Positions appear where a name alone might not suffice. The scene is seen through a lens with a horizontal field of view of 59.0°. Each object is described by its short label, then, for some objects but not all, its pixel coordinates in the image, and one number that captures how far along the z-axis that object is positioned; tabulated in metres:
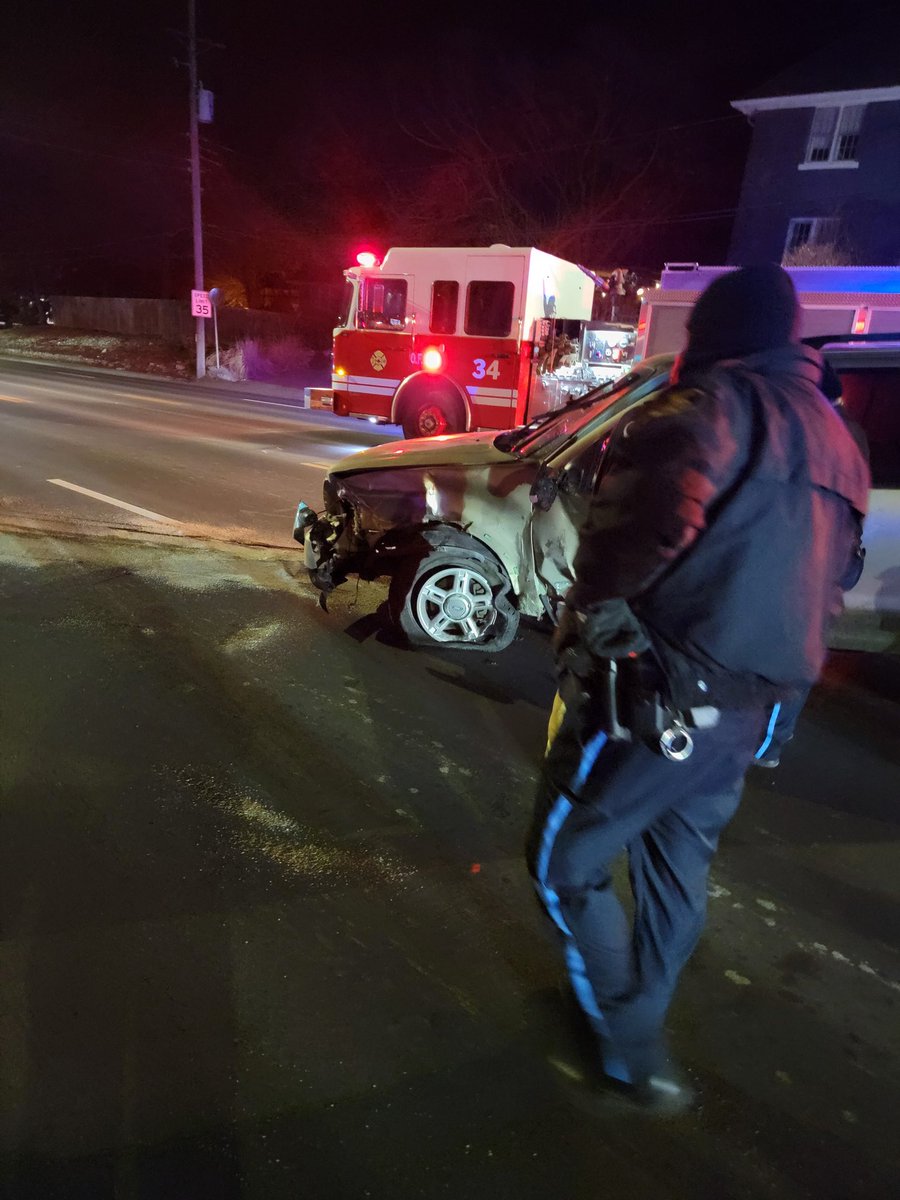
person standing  1.64
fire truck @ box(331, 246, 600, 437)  11.80
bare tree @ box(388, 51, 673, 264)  26.88
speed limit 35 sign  23.97
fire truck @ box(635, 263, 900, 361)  12.24
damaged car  4.14
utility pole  23.55
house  20.27
